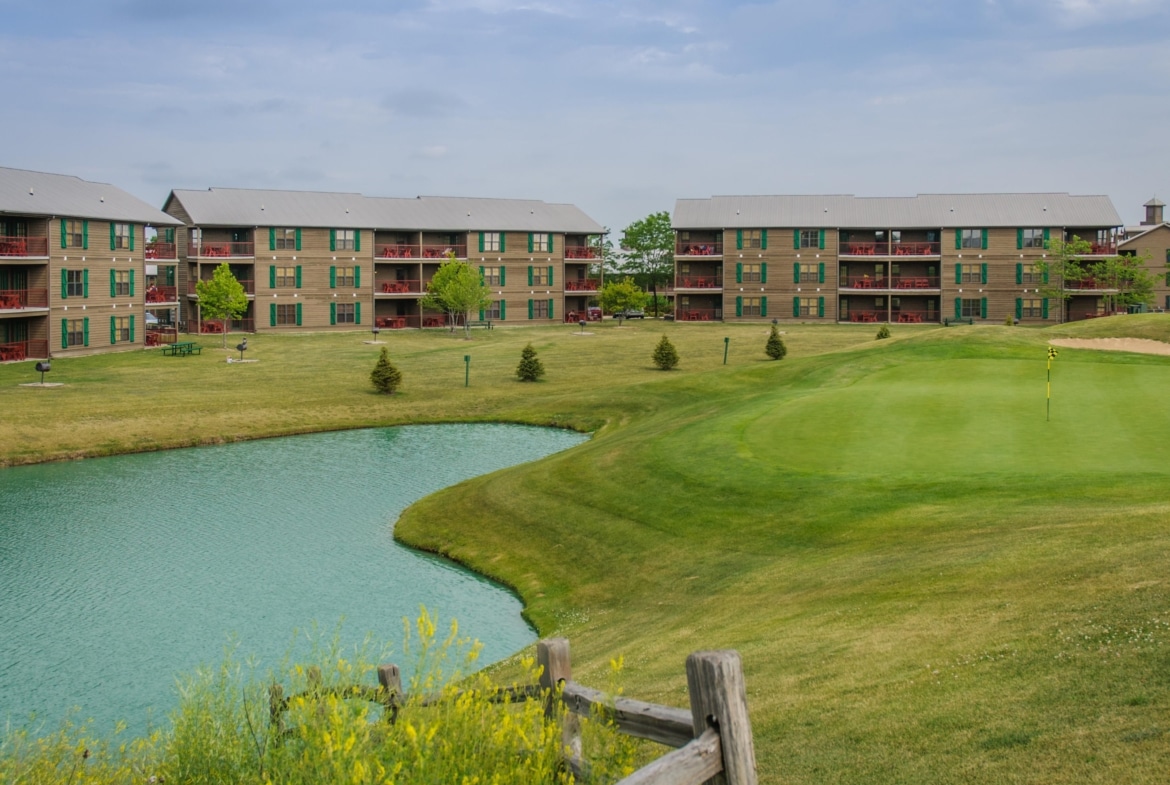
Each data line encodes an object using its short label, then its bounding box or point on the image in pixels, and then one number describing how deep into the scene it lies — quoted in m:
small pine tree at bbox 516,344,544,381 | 59.31
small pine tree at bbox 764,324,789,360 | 65.19
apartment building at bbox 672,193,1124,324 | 91.44
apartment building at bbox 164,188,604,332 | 84.25
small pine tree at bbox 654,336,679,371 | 62.03
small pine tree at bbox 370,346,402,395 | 54.59
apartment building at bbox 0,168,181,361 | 60.59
